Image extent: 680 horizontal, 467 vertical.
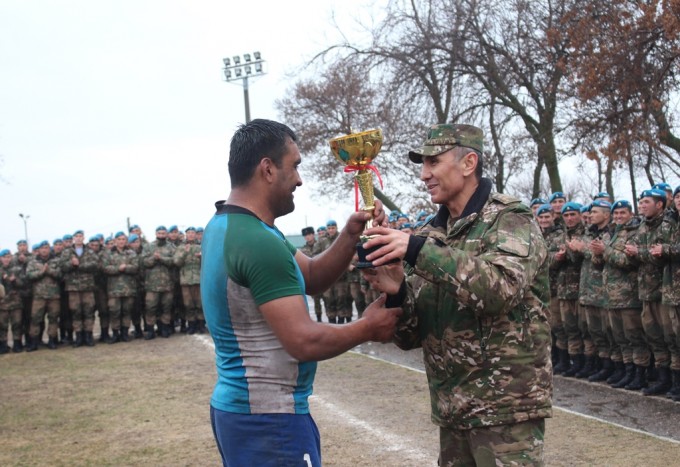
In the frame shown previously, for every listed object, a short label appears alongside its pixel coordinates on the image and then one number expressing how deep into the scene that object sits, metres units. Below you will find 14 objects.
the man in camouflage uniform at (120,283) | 16.22
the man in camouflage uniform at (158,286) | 16.58
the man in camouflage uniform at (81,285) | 15.84
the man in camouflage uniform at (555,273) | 10.18
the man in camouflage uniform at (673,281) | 7.93
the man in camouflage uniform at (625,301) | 8.82
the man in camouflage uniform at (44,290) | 15.60
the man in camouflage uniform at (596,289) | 9.34
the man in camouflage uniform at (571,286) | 9.94
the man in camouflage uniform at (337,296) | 16.80
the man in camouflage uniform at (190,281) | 16.62
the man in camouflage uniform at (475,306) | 2.89
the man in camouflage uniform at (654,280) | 8.27
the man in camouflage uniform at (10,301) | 15.79
